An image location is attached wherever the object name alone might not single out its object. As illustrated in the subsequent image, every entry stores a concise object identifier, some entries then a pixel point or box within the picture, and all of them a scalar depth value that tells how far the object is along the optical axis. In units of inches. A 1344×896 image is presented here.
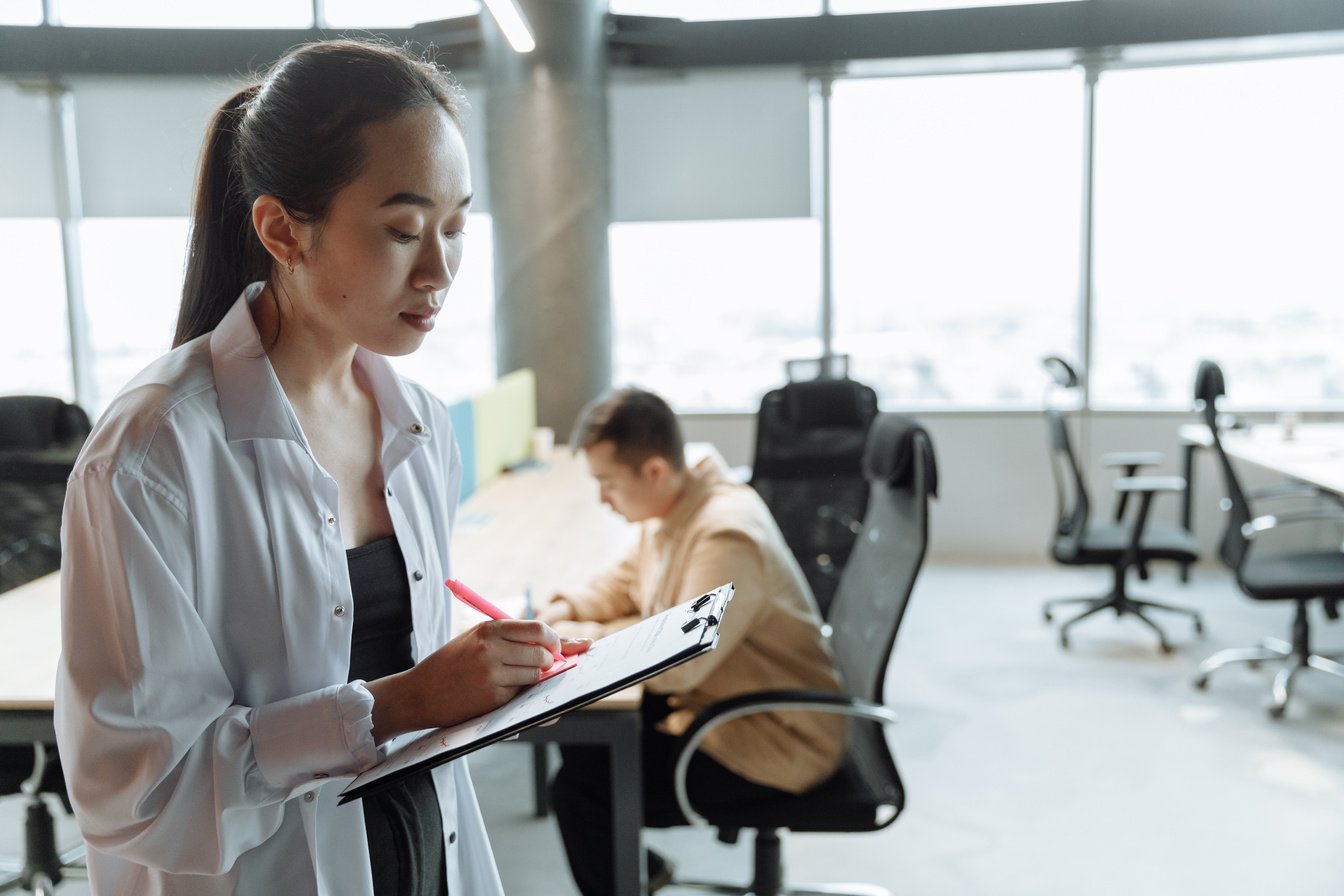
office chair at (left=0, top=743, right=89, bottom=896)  58.6
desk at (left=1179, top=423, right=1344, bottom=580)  152.6
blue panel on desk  136.3
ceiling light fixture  108.1
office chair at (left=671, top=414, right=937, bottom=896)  75.4
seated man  78.7
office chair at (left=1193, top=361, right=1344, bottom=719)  139.9
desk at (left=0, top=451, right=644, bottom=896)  70.1
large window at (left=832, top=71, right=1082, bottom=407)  221.1
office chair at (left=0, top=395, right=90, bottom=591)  55.4
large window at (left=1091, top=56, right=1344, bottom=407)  213.5
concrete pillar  175.2
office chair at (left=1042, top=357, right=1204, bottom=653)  167.6
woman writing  32.8
